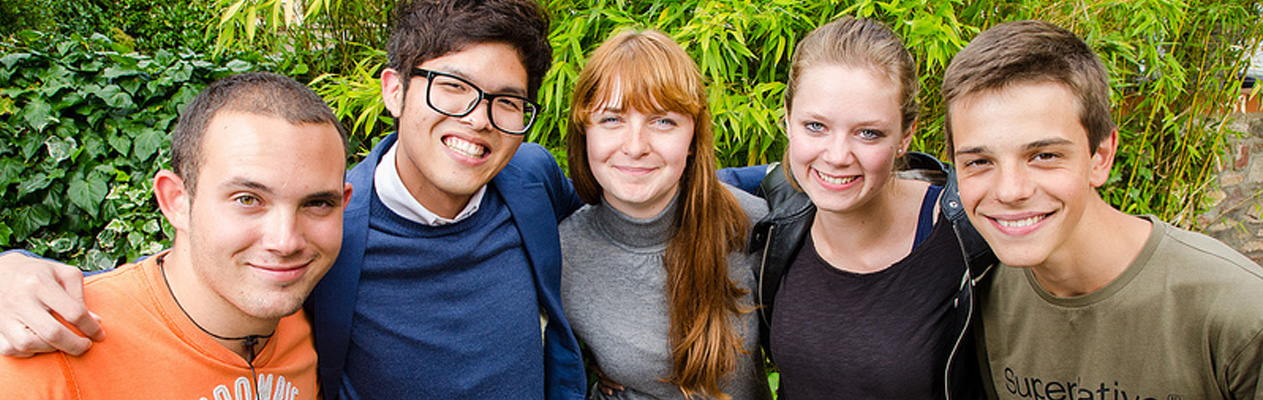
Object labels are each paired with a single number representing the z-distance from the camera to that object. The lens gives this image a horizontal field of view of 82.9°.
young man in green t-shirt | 1.38
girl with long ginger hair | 1.97
